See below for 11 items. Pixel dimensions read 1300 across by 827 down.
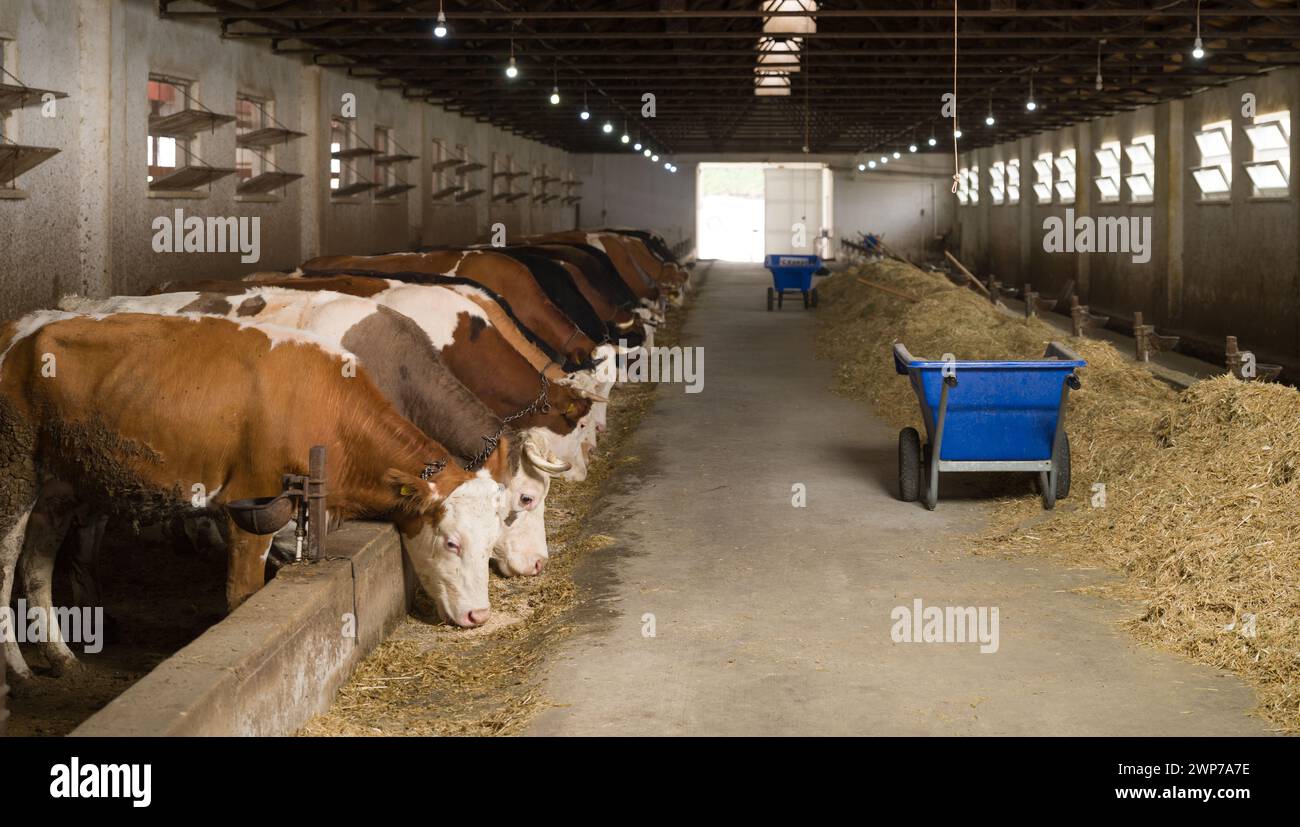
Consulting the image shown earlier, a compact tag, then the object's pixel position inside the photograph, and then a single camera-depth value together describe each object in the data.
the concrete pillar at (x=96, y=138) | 11.54
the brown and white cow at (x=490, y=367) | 8.71
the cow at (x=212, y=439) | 5.94
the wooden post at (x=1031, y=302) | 22.64
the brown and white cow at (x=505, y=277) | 12.30
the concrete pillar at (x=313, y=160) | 17.38
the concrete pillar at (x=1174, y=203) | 22.67
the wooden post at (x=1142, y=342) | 16.00
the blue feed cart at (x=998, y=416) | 8.16
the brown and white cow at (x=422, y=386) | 7.12
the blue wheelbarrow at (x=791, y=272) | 24.73
